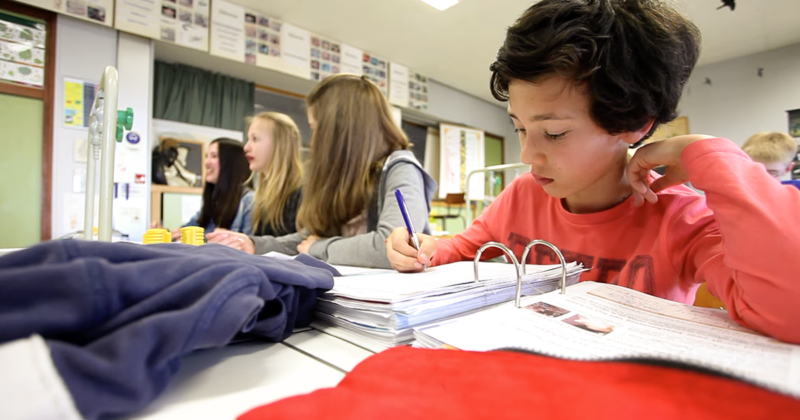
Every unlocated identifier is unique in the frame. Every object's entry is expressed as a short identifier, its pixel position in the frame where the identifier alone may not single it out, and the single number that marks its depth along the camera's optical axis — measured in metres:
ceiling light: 3.12
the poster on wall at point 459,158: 5.08
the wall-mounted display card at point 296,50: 3.37
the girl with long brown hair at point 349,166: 1.10
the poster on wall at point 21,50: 2.26
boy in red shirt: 0.42
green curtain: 3.24
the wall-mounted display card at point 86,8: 2.32
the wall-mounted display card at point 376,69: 3.99
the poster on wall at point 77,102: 2.40
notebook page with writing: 0.26
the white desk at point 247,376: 0.24
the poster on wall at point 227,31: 2.98
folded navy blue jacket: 0.21
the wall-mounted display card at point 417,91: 4.40
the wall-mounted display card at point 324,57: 3.56
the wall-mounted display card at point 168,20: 2.57
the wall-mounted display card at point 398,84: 4.20
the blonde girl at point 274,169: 1.58
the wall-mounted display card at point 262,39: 3.16
